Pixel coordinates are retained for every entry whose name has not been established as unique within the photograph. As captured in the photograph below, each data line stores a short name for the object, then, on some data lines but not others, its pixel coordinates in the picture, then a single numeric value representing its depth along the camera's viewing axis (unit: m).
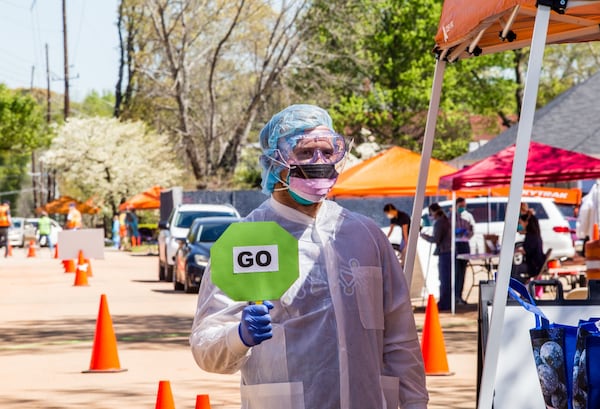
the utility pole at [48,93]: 90.19
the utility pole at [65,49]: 78.62
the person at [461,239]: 21.16
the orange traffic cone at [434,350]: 12.45
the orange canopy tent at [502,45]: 5.21
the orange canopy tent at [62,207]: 78.00
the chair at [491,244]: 22.77
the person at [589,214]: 26.19
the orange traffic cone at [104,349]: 12.70
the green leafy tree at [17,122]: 59.62
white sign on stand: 29.52
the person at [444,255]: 20.38
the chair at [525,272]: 20.00
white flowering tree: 69.88
